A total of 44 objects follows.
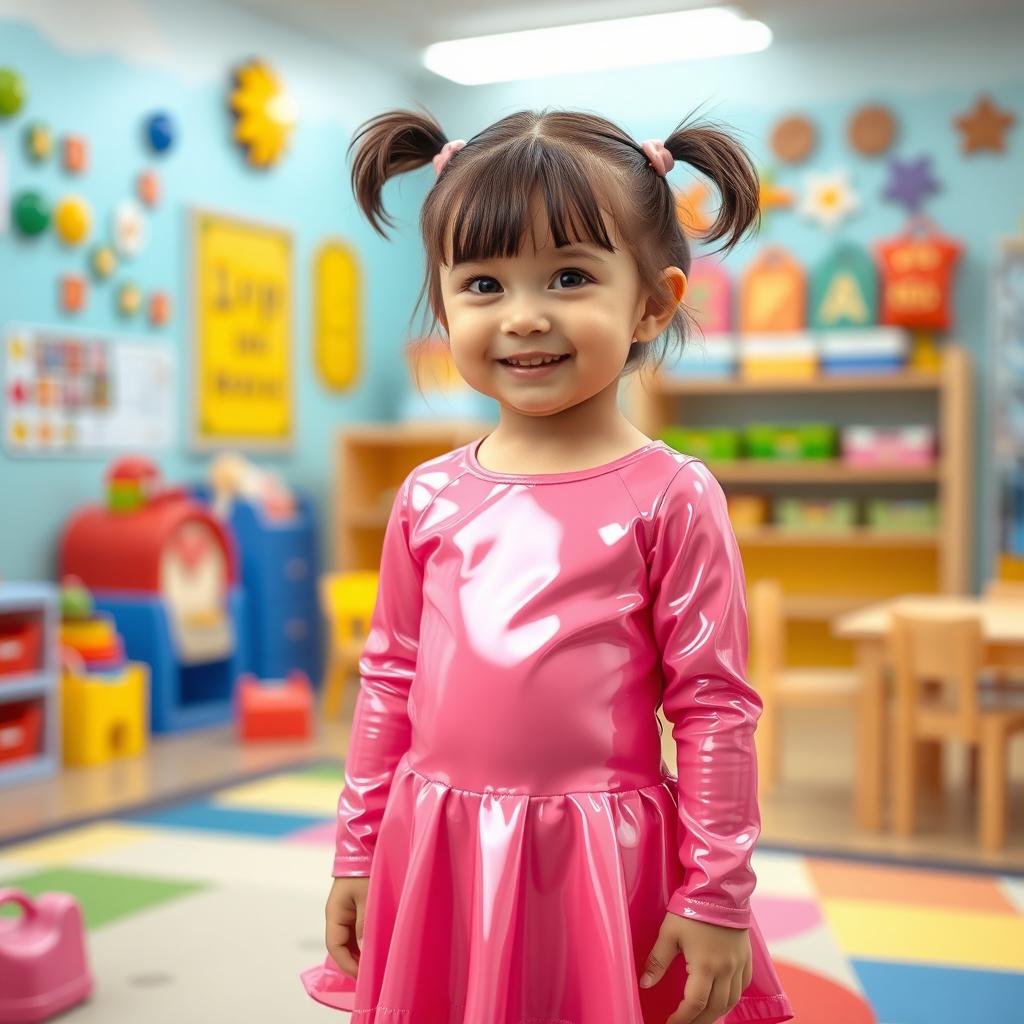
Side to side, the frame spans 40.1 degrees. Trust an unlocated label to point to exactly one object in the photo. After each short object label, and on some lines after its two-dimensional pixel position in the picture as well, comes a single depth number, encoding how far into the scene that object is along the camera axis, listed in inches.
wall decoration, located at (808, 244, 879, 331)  233.0
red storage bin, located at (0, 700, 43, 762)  161.6
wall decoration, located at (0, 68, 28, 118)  177.3
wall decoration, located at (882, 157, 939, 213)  231.5
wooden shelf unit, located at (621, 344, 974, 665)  218.2
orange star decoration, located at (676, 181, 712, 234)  233.0
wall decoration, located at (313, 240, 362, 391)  245.0
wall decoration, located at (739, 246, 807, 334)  236.7
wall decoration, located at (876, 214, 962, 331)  225.6
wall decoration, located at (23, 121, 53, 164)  183.2
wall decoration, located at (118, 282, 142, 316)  199.8
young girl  48.1
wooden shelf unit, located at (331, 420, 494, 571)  230.7
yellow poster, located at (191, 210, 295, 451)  216.5
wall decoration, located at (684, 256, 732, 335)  239.8
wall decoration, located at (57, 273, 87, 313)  190.4
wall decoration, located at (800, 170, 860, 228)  236.4
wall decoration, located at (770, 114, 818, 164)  237.8
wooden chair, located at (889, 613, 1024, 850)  133.6
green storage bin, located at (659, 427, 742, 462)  231.9
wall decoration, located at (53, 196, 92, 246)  188.7
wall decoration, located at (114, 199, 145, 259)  198.7
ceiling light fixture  224.7
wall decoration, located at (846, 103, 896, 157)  233.6
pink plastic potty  87.0
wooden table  138.9
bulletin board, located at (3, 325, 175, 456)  184.1
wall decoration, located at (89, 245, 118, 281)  195.5
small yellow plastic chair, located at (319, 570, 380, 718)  203.8
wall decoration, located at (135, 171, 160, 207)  202.8
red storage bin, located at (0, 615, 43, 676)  161.8
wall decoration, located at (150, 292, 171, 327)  206.1
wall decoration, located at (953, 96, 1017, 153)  227.0
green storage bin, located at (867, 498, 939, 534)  221.9
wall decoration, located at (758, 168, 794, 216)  238.1
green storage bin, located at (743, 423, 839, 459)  226.8
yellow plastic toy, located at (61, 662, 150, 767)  170.6
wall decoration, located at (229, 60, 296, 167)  221.9
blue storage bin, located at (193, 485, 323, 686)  217.8
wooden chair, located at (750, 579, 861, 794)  149.9
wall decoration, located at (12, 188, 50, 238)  181.2
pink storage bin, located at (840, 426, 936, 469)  220.8
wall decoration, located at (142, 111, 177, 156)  202.8
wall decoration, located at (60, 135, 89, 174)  189.3
